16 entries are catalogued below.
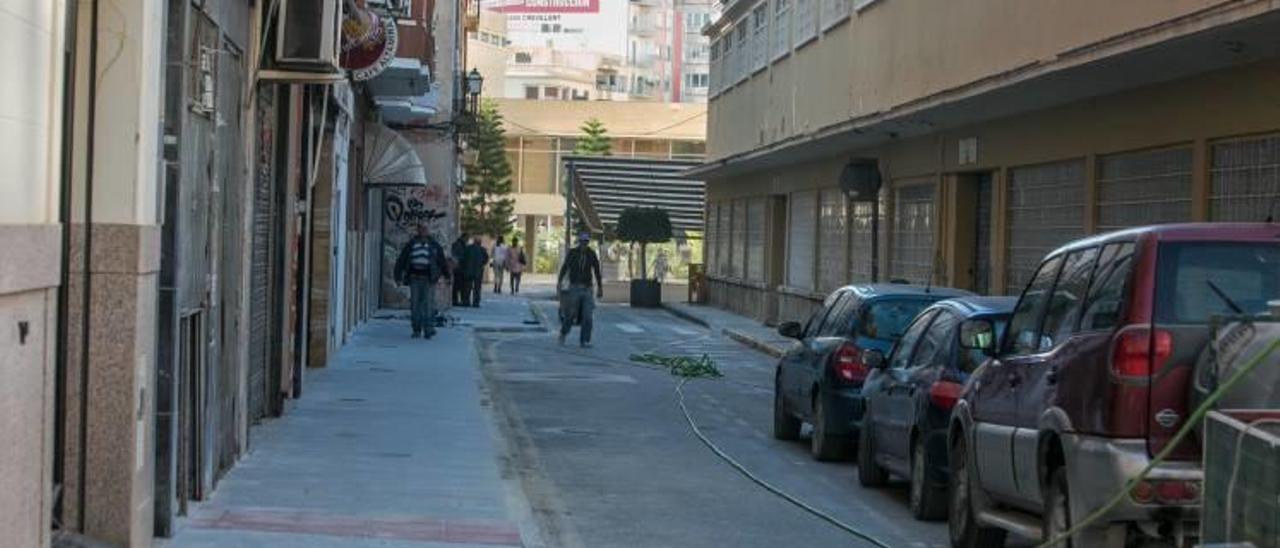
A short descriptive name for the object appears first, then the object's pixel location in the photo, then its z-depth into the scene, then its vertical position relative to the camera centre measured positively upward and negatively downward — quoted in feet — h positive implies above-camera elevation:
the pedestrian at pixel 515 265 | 179.73 -2.17
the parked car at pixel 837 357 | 47.47 -2.88
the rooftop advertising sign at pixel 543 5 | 383.65 +51.30
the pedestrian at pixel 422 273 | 87.10 -1.59
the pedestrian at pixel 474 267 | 132.67 -1.87
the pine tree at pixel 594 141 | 260.01 +15.33
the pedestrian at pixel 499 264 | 182.91 -2.18
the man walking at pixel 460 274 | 129.39 -2.40
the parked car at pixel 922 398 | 37.19 -3.15
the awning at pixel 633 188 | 169.78 +5.79
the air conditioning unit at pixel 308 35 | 40.06 +4.57
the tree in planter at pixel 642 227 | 160.66 +1.82
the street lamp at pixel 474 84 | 136.56 +12.13
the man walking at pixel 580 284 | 90.99 -1.96
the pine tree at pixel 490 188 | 246.88 +7.64
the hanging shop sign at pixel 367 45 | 58.13 +6.45
